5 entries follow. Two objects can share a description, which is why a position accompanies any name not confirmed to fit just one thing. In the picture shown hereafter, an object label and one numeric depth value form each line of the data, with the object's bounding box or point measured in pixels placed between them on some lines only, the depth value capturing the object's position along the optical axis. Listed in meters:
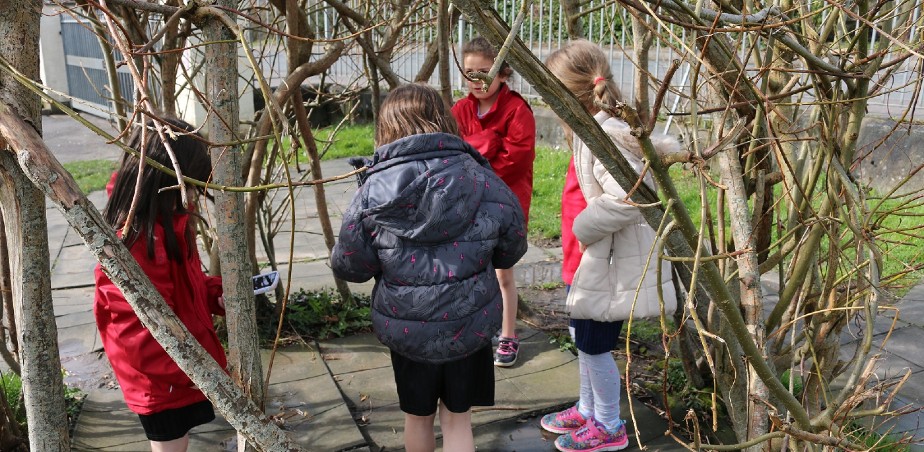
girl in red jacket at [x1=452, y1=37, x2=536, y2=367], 3.92
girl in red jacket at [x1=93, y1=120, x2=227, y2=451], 2.51
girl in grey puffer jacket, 2.59
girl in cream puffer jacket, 2.92
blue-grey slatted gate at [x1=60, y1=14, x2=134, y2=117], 12.62
